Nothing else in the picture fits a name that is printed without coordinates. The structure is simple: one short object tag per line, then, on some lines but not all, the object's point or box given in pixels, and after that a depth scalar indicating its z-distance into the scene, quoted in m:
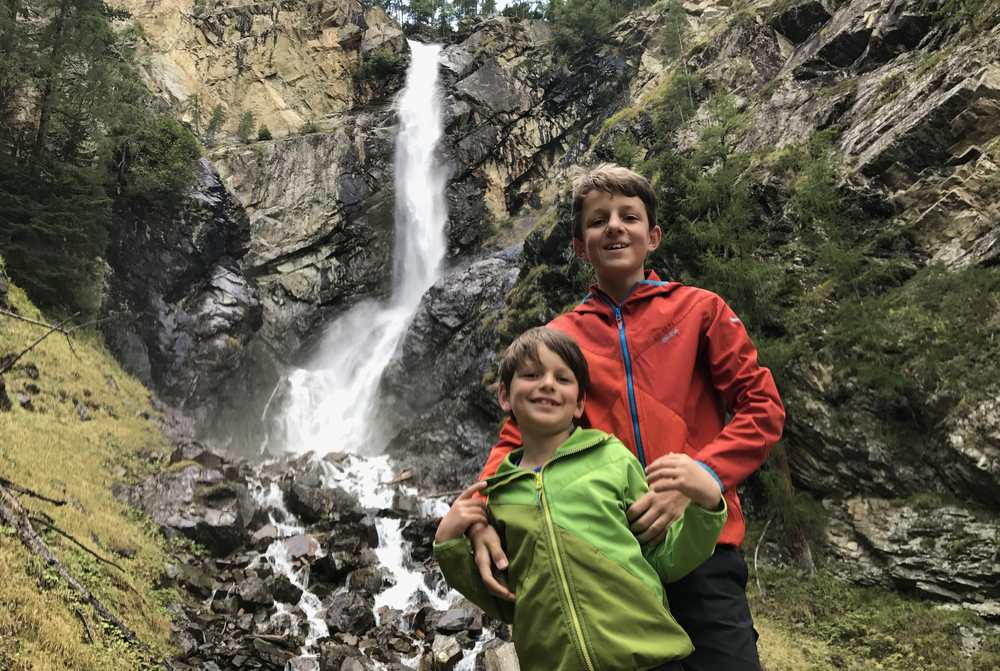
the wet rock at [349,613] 11.21
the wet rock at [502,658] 5.13
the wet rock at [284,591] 11.78
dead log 6.07
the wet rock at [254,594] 11.22
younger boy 1.75
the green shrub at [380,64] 43.53
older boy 1.91
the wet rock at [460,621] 11.12
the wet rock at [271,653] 9.54
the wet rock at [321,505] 15.77
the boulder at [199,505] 13.09
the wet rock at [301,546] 13.66
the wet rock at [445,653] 9.63
